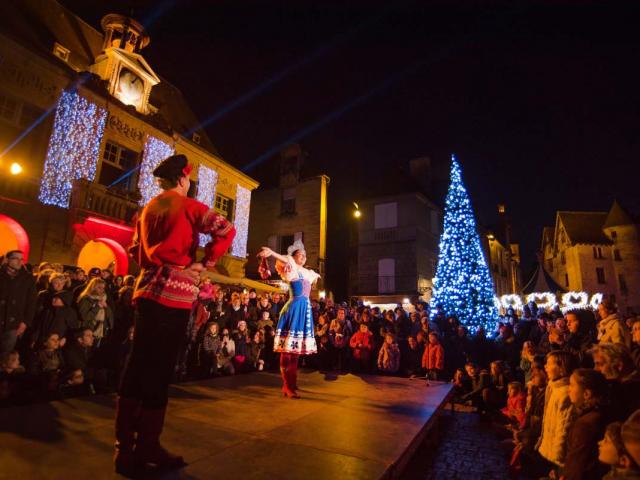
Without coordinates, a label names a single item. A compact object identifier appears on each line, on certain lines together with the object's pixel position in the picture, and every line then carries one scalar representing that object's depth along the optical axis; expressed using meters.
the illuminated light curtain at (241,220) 19.31
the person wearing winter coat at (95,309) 6.22
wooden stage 2.51
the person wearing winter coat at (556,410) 3.55
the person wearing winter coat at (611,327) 5.25
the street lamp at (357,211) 26.73
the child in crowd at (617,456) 2.45
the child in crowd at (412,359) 9.86
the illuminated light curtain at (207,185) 17.89
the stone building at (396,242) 24.14
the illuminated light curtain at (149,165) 15.28
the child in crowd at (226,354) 8.31
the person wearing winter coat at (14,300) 5.31
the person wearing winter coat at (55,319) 5.75
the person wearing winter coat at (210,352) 8.13
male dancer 2.42
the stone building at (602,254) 36.31
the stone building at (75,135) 11.34
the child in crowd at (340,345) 10.28
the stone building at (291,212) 23.34
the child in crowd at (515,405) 5.96
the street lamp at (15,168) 10.91
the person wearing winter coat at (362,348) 9.94
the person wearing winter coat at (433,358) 9.18
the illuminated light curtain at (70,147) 12.07
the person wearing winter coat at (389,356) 9.61
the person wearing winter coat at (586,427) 2.98
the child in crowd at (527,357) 6.75
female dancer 5.20
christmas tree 15.35
